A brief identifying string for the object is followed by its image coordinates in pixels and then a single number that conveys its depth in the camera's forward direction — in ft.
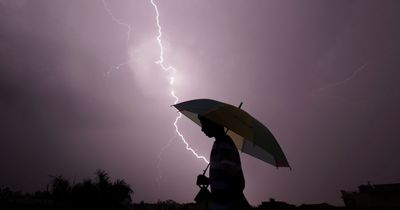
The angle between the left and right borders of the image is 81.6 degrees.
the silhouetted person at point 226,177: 7.13
